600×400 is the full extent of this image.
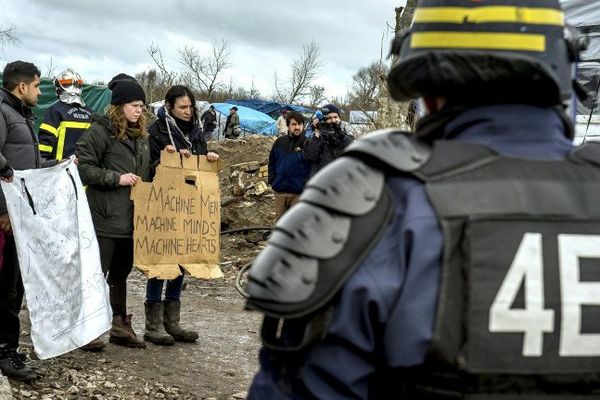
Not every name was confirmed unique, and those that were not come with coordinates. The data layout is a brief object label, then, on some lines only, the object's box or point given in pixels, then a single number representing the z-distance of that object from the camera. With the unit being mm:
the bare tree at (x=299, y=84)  56250
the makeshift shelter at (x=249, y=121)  29094
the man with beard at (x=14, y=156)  5055
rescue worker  7039
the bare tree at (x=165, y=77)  34969
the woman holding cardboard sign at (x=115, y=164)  5660
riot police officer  1503
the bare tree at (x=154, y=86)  37188
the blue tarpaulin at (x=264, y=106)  39125
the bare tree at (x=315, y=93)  54856
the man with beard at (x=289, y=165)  10070
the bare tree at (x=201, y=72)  46438
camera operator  9500
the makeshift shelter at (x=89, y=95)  14927
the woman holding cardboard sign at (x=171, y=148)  6203
